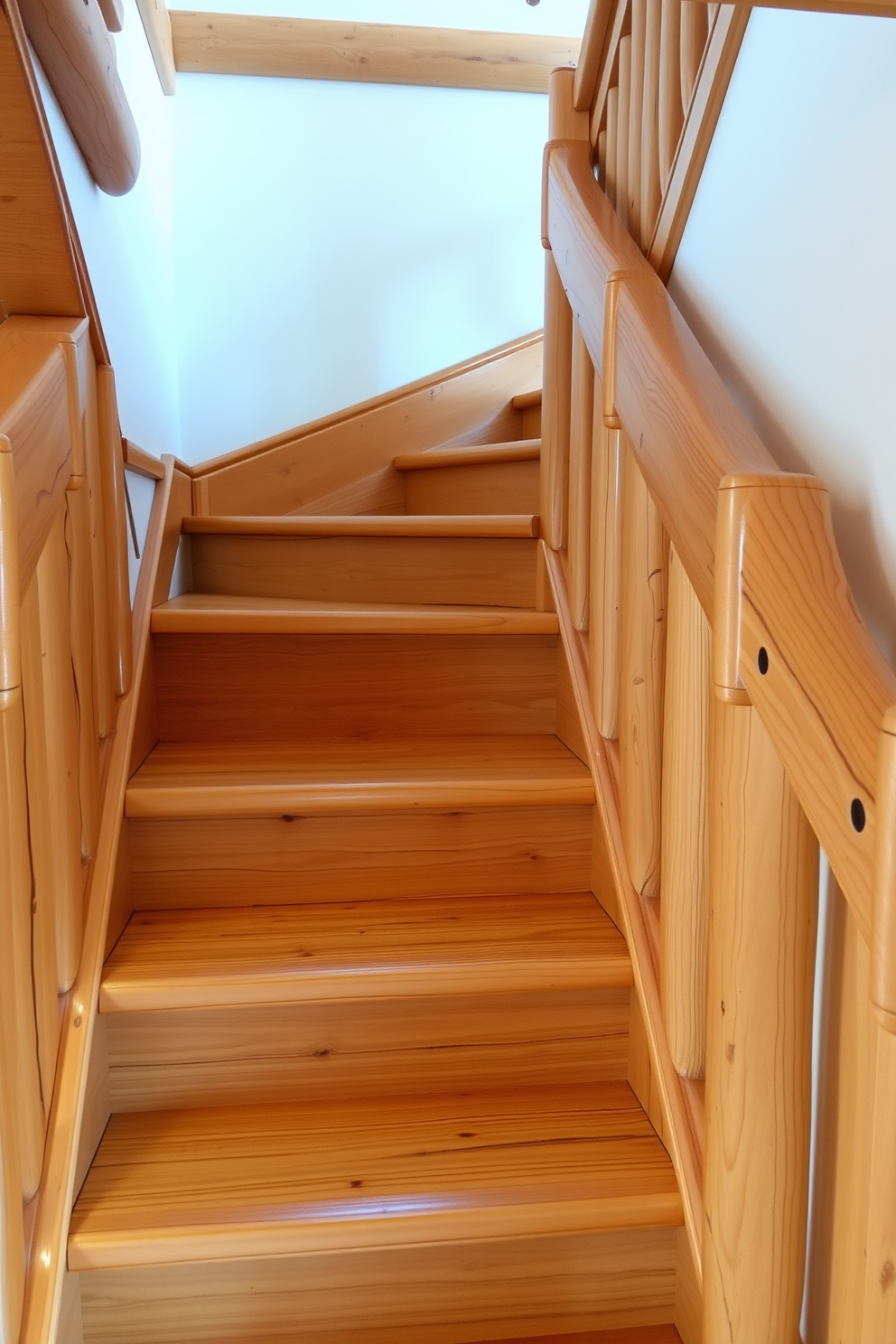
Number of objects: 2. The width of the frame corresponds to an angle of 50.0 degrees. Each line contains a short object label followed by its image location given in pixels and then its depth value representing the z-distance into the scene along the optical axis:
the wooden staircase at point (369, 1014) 1.03
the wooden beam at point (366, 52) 2.60
